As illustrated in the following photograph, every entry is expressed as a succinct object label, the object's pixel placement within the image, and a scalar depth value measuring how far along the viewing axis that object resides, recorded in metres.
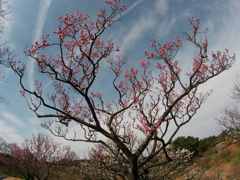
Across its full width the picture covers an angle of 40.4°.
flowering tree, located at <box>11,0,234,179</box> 11.52
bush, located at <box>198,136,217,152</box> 45.31
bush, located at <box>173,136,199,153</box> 43.47
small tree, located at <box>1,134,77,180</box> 39.66
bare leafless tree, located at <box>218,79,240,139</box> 43.32
